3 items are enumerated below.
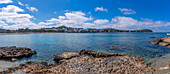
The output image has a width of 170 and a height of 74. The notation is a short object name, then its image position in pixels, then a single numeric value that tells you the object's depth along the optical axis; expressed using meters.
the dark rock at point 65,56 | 17.08
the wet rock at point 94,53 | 17.72
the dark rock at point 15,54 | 18.08
